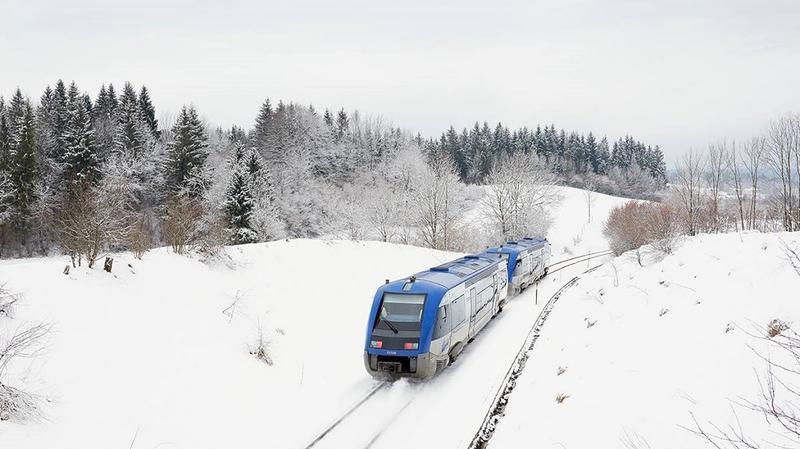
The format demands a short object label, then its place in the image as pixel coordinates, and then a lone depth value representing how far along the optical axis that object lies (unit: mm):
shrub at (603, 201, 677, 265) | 25312
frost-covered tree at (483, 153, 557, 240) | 45969
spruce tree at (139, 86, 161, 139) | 65894
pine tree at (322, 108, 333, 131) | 94019
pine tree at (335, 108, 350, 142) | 92906
